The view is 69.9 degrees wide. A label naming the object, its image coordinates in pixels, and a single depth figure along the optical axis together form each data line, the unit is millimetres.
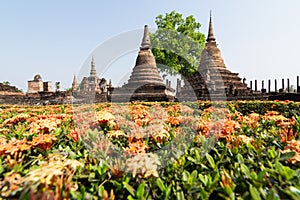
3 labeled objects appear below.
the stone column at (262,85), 25912
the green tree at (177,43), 26891
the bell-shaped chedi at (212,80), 15991
